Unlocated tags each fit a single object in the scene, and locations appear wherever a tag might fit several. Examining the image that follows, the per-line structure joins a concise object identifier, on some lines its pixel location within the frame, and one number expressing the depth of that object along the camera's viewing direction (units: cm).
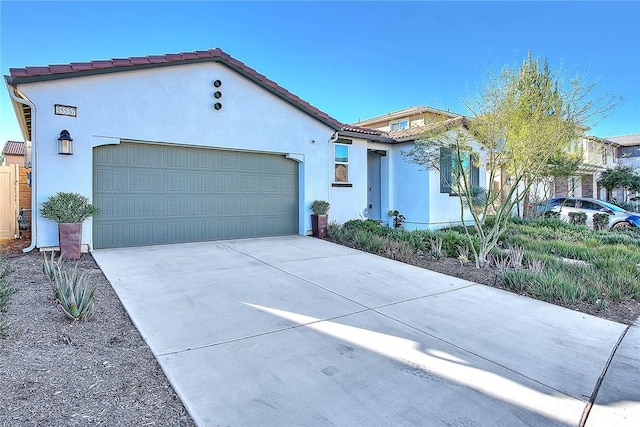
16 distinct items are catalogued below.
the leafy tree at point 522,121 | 741
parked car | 1503
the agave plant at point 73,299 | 398
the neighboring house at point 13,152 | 2874
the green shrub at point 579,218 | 1641
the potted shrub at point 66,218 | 725
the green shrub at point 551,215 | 1625
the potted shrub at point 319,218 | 1084
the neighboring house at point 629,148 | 3014
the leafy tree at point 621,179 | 2256
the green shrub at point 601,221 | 1562
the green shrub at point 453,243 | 891
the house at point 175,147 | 754
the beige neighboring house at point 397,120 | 1508
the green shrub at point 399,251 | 818
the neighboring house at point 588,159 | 1327
